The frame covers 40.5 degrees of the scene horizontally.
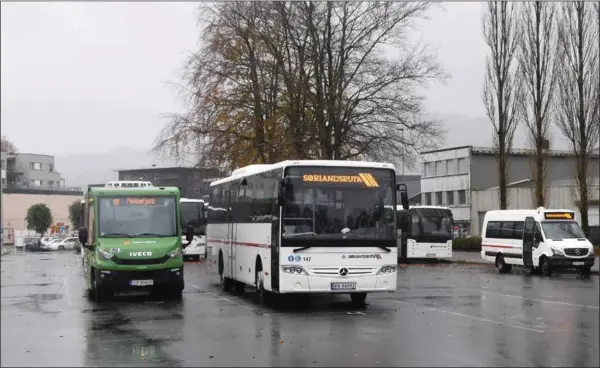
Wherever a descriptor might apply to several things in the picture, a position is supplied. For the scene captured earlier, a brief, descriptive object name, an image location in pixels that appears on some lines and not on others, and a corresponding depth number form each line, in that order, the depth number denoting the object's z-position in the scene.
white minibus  29.23
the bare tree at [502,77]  46.25
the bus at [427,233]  41.50
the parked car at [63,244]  74.88
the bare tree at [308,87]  37.19
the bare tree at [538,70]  45.50
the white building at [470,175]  80.44
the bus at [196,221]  43.56
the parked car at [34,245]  72.81
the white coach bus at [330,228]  17.12
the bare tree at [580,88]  44.94
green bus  19.48
